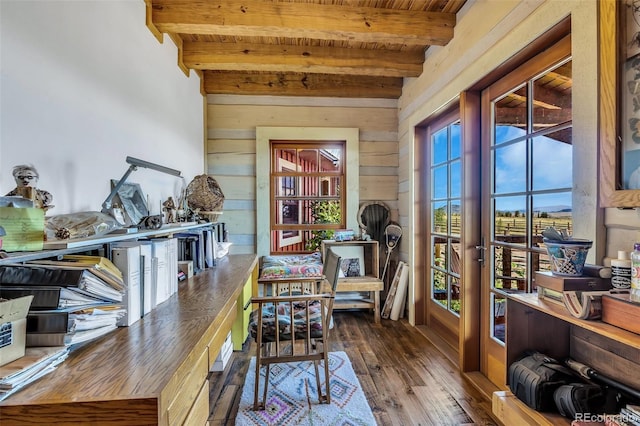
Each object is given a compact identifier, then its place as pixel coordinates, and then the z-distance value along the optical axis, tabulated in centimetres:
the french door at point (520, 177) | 155
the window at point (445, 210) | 256
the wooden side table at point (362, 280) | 319
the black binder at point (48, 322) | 87
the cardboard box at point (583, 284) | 100
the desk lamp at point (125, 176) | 147
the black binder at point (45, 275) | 90
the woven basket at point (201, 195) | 249
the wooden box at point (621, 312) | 82
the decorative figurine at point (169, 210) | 222
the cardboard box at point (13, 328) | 77
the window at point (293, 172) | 347
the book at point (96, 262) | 101
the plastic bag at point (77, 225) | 113
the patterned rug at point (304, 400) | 172
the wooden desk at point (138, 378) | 70
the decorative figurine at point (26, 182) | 99
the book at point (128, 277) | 113
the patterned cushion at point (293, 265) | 294
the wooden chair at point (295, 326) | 177
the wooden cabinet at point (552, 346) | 102
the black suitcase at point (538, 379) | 106
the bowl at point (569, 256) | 103
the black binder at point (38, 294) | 88
